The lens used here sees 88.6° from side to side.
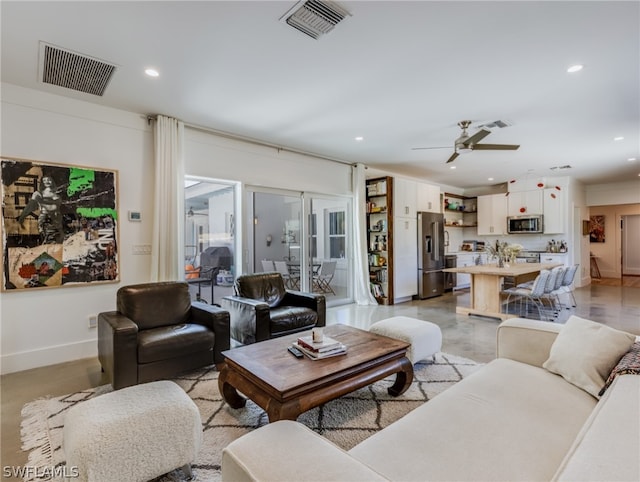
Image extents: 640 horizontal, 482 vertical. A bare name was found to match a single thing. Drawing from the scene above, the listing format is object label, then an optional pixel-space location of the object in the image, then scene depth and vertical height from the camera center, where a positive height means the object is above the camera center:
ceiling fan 4.15 +1.26
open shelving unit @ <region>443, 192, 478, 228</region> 9.23 +0.83
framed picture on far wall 10.90 +0.29
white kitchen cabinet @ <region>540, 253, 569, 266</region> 7.86 -0.48
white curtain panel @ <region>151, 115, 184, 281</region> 3.95 +0.49
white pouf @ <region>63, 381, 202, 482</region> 1.45 -0.91
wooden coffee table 1.90 -0.86
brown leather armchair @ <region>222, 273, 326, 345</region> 3.49 -0.81
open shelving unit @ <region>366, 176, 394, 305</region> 6.59 +0.06
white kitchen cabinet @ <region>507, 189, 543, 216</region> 8.15 +0.92
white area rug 1.92 -1.25
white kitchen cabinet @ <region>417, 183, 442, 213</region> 7.22 +0.94
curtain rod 4.29 +1.53
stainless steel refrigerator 7.05 -0.34
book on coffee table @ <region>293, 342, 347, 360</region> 2.29 -0.79
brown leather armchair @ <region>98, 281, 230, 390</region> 2.65 -0.83
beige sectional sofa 0.98 -0.79
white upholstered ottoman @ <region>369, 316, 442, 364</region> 2.99 -0.89
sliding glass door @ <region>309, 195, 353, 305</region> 6.11 -0.14
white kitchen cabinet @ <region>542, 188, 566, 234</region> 7.78 +0.65
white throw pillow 1.67 -0.62
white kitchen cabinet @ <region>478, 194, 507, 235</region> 8.72 +0.67
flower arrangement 5.88 -0.24
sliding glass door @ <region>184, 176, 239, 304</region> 4.64 +0.06
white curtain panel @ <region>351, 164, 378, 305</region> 6.45 -0.04
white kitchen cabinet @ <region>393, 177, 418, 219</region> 6.67 +0.89
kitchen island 5.12 -0.80
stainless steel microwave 8.02 +0.35
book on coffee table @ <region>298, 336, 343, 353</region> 2.33 -0.75
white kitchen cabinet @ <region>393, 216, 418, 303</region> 6.64 -0.39
